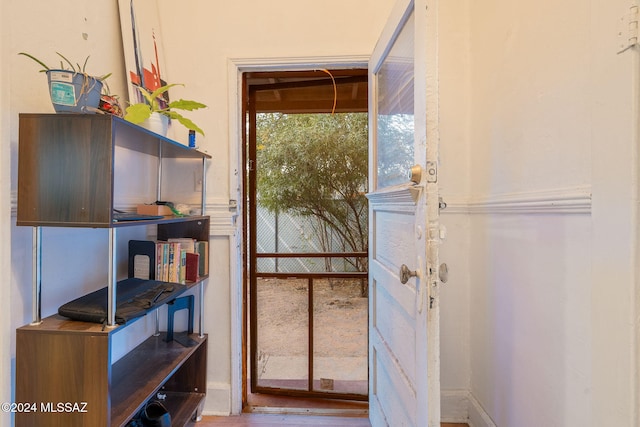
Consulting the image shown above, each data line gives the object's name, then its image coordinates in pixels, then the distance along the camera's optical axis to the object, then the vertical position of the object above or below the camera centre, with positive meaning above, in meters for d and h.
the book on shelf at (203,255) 1.59 -0.22
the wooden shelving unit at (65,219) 0.89 -0.01
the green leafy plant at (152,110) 1.08 +0.42
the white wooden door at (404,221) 0.87 -0.02
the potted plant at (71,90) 0.89 +0.39
